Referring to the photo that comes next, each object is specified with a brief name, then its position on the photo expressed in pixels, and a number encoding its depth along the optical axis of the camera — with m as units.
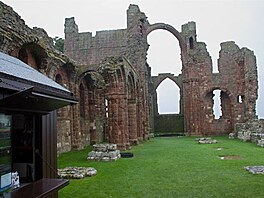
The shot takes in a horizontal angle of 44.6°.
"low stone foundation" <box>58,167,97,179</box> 9.02
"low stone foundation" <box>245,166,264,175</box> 9.09
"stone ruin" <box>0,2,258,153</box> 15.20
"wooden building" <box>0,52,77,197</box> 3.29
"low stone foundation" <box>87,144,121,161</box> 12.65
